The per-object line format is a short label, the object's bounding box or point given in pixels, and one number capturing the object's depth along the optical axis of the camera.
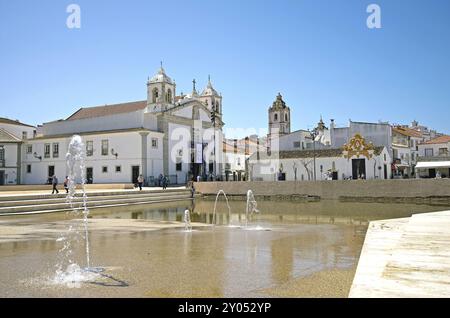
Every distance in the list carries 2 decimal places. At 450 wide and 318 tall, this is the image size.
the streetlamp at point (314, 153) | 39.38
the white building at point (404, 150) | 45.16
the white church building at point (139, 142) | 39.78
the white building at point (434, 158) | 38.35
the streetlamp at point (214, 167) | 47.57
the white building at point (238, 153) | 53.09
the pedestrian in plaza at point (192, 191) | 29.30
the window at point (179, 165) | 43.02
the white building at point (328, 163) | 37.62
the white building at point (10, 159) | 45.28
